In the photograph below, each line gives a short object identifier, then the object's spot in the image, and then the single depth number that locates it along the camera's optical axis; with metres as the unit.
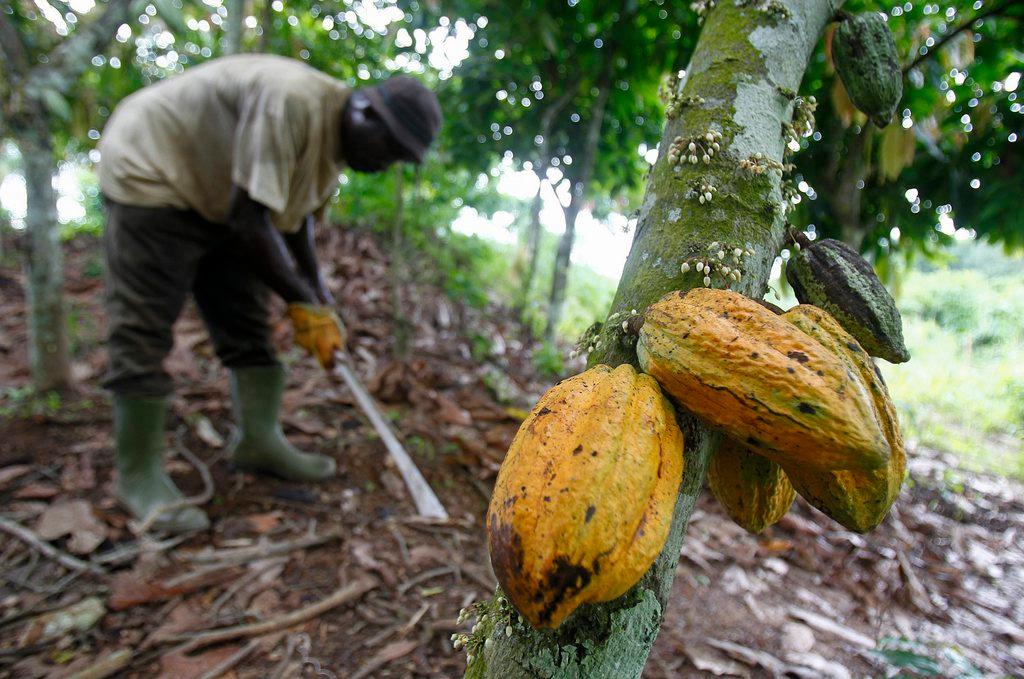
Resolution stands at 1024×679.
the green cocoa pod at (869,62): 0.85
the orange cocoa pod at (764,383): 0.52
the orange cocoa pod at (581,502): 0.48
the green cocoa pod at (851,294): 0.69
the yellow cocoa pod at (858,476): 0.61
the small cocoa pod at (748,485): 0.69
